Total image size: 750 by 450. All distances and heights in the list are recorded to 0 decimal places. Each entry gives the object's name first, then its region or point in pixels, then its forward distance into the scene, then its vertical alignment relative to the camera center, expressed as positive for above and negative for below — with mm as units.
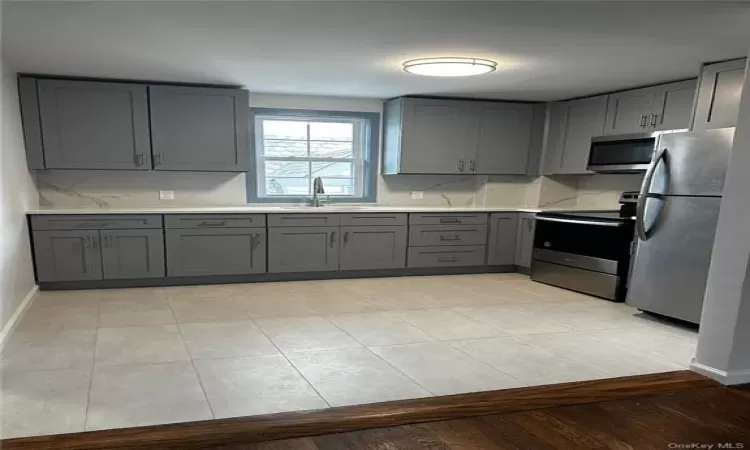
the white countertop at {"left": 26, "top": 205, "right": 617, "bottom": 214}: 4117 -514
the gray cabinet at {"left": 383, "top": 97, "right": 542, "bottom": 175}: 5020 +307
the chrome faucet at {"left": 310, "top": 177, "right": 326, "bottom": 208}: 5000 -331
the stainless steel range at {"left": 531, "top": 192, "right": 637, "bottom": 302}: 4094 -762
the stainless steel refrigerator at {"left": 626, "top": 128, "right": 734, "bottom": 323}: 3207 -349
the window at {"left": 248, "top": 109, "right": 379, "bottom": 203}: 5004 +45
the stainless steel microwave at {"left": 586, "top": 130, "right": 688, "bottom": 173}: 4125 +169
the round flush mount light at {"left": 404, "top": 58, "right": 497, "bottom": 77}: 3242 +700
